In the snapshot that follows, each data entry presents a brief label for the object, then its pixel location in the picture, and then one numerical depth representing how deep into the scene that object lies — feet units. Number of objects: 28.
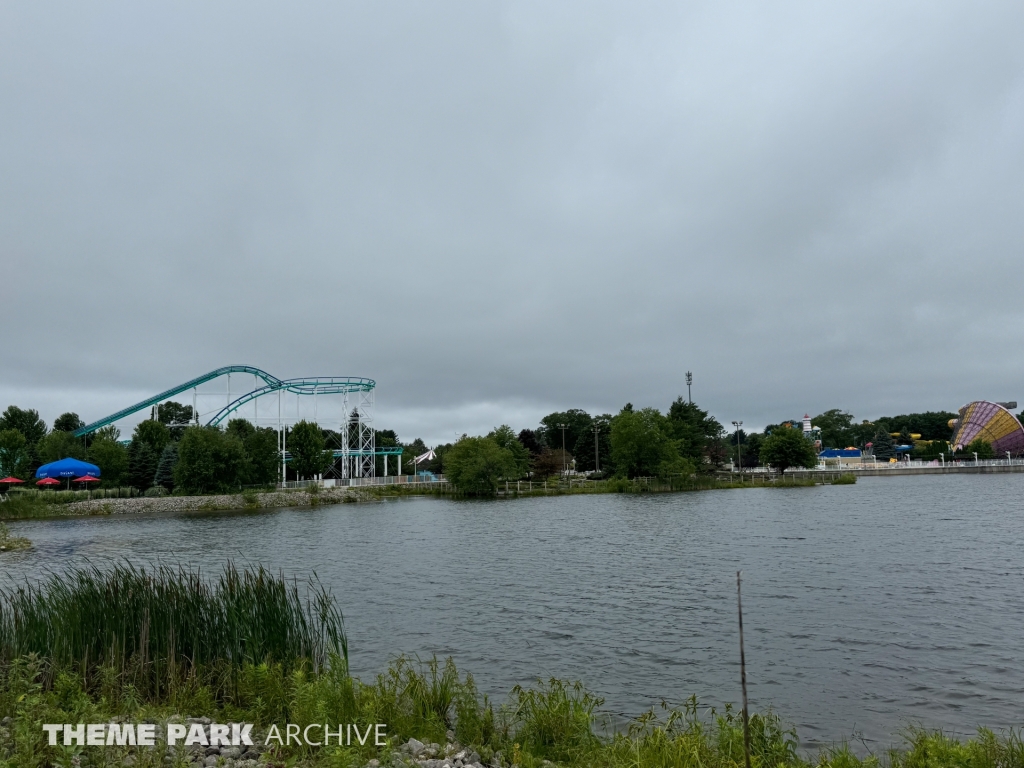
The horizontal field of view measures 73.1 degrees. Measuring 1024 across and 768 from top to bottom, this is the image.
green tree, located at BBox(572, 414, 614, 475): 400.06
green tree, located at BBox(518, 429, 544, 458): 417.49
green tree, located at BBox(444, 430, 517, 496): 257.96
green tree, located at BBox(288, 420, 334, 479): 286.87
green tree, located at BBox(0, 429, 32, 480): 253.03
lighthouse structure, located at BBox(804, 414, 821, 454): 538.55
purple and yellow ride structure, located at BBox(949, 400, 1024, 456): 498.28
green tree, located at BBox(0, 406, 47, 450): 331.16
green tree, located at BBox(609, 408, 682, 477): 298.35
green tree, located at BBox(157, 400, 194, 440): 439.63
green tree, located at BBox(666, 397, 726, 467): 327.47
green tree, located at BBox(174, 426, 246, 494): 230.27
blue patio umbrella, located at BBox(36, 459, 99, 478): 231.89
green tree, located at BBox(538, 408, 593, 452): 513.41
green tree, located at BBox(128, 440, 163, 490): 252.42
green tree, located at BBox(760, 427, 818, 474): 347.77
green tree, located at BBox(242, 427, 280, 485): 255.91
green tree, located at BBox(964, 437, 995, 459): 492.95
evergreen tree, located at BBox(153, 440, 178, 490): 245.86
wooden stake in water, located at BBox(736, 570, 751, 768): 22.18
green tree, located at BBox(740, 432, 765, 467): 544.62
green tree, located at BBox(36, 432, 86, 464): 275.18
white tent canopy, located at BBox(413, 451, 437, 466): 424.87
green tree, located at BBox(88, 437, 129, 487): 263.90
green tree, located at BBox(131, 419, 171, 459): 286.05
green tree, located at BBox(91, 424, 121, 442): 285.64
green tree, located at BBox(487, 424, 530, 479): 310.04
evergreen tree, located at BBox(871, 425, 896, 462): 539.29
